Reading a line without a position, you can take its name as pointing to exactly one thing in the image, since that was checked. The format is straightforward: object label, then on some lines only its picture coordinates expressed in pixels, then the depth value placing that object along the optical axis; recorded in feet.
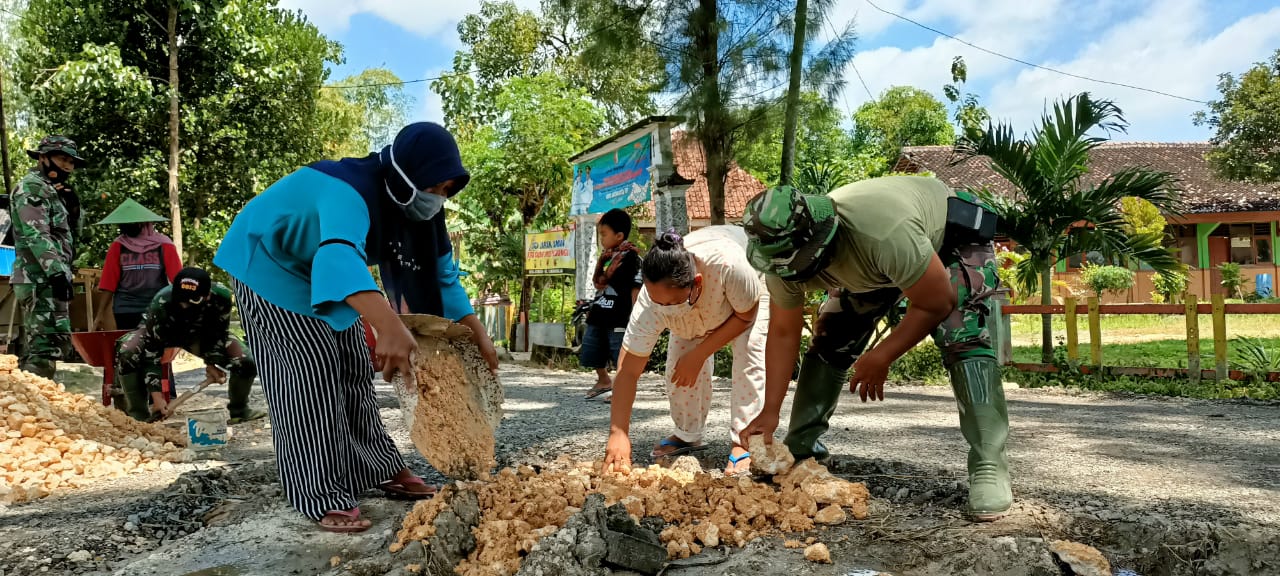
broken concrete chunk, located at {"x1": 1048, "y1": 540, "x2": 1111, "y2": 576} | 8.65
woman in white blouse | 12.71
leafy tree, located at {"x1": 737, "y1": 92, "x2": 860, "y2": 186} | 33.81
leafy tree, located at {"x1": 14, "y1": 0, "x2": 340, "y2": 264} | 50.06
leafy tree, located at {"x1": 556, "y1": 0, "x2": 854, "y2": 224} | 33.24
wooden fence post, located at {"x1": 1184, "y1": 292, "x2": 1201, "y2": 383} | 27.25
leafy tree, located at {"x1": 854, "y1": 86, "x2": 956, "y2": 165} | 103.09
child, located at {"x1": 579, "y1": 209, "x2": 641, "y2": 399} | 25.75
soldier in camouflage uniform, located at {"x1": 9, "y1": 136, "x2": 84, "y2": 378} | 22.61
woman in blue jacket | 10.23
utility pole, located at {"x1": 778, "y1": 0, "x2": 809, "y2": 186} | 32.55
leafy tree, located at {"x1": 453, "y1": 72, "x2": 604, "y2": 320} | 52.47
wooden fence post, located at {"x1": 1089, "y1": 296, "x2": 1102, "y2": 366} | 29.50
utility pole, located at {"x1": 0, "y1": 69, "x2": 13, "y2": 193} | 35.63
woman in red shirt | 22.70
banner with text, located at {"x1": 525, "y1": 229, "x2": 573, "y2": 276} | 43.52
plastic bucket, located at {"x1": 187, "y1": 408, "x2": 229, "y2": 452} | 17.65
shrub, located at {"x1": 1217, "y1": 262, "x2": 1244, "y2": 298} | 66.39
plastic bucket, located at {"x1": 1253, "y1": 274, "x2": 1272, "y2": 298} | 70.13
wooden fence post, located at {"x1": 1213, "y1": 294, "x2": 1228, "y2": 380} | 26.71
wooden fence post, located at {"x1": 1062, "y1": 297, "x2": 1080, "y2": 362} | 30.32
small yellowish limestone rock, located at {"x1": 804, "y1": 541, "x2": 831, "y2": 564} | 9.45
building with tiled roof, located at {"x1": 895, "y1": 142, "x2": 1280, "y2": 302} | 71.82
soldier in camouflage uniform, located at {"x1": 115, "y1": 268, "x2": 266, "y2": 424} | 18.90
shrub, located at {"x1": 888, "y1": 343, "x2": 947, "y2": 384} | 31.09
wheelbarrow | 20.27
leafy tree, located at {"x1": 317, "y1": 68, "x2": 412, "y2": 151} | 105.60
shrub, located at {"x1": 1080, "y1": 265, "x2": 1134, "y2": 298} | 63.05
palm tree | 29.40
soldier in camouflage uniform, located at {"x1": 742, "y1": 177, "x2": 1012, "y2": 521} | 9.74
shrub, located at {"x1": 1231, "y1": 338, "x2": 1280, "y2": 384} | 26.51
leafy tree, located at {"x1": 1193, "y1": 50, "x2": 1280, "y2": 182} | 58.80
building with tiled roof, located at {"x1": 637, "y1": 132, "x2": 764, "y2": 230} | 75.25
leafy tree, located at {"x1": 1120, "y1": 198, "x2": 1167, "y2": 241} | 61.93
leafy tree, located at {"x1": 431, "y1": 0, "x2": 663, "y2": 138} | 69.00
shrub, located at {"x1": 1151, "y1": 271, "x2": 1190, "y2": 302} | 49.61
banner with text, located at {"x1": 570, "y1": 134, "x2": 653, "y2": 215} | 35.96
